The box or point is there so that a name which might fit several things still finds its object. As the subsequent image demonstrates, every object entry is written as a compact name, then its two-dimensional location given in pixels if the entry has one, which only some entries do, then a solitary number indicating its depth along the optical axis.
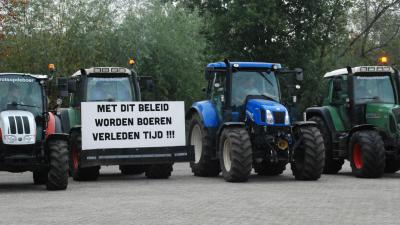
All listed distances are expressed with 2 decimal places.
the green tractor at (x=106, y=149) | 19.23
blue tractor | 18.69
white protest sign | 19.48
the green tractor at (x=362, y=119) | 19.66
